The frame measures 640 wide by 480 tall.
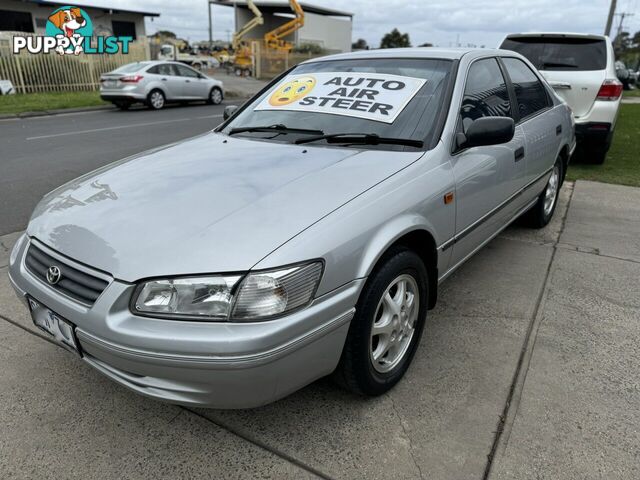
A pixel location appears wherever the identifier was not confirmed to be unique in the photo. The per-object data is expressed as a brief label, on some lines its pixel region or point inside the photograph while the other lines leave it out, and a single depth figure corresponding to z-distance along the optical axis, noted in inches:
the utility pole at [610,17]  823.1
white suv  255.3
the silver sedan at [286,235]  69.7
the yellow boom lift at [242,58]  1236.8
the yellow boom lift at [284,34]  1350.1
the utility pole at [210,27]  1957.4
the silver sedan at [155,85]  570.3
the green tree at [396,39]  2682.8
